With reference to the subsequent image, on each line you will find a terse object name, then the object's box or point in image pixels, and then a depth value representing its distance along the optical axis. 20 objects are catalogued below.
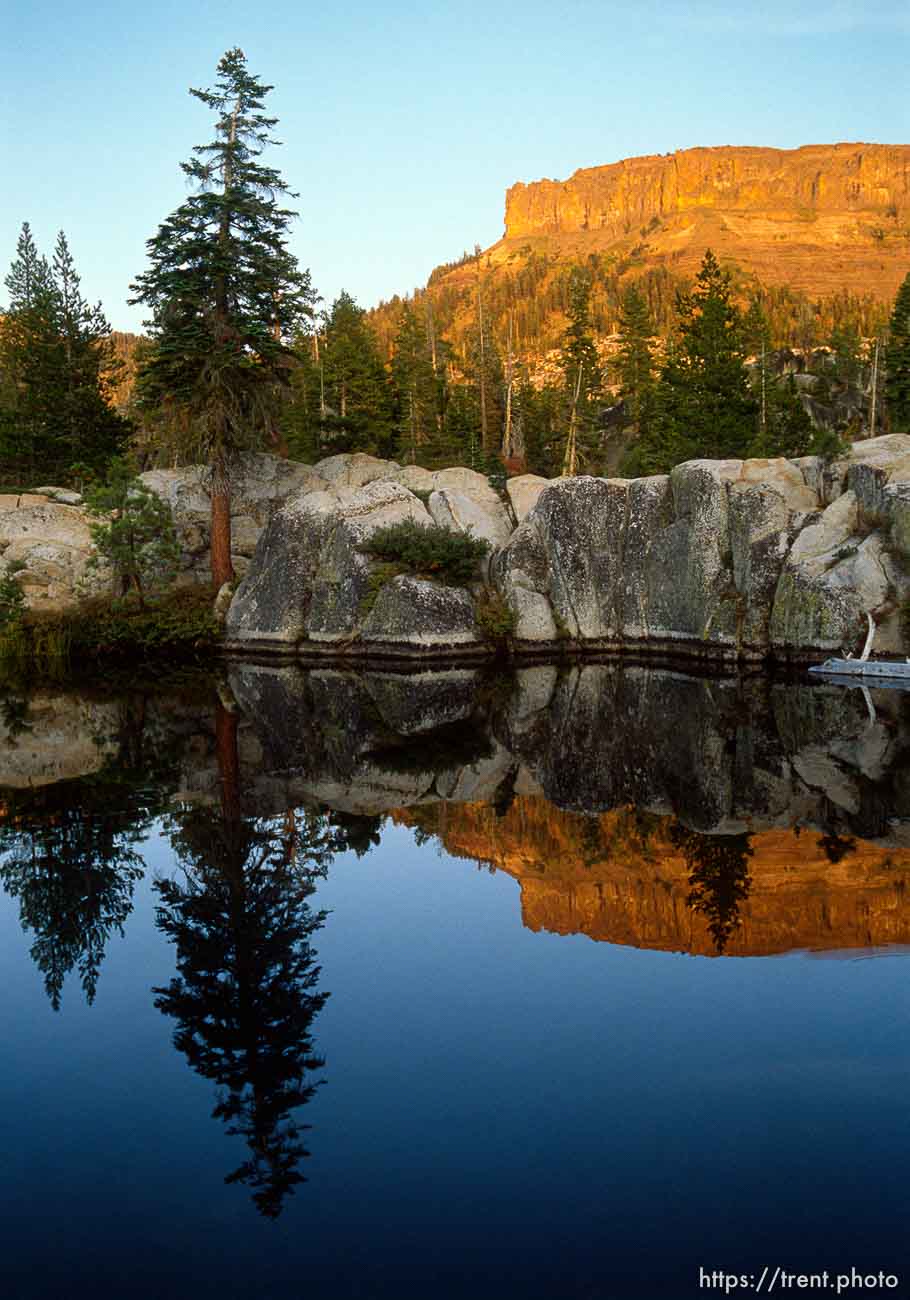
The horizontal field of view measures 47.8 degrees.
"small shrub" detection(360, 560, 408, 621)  29.73
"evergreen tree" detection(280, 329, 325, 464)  47.41
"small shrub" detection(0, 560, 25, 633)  31.53
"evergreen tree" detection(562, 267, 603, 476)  52.19
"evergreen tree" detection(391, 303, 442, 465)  52.06
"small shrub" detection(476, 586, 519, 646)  29.95
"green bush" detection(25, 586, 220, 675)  31.73
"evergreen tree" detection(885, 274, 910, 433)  52.97
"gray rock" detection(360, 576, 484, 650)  29.09
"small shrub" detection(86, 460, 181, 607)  31.91
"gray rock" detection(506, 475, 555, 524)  34.84
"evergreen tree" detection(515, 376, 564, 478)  57.72
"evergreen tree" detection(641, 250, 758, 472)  40.16
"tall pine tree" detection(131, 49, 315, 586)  30.91
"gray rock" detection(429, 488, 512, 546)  32.41
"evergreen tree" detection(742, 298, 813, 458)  42.56
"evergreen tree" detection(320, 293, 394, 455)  46.03
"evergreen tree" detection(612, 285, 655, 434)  65.00
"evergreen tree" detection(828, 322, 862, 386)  74.31
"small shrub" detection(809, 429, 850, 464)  27.97
